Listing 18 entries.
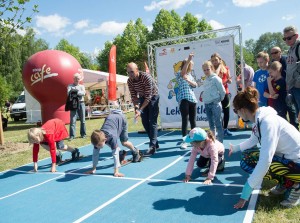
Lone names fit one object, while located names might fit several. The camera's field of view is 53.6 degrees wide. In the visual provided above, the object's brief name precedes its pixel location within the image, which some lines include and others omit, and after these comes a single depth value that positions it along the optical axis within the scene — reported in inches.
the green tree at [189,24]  1950.1
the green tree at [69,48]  2755.9
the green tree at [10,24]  331.0
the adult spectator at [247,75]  374.0
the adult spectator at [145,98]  252.5
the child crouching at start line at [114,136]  192.1
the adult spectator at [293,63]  194.9
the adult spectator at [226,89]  292.1
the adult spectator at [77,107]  387.2
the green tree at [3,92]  952.4
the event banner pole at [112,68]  523.2
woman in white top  120.6
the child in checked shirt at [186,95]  258.1
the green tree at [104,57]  2358.5
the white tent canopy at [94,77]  816.3
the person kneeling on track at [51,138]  221.8
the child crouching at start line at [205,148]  164.6
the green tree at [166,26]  1855.3
